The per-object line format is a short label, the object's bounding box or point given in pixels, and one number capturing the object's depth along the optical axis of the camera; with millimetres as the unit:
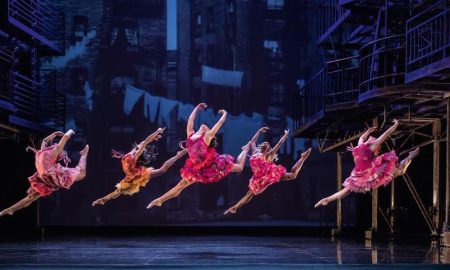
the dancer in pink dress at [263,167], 17672
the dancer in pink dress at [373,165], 16812
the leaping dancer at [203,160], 16172
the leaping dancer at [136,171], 17047
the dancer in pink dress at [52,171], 16781
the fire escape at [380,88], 15945
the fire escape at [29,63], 19859
